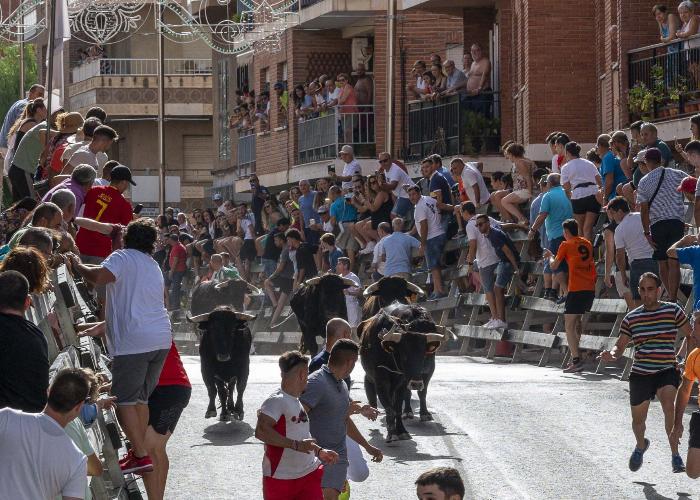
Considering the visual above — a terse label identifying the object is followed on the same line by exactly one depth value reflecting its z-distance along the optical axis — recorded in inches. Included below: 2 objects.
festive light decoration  1111.6
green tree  3184.1
